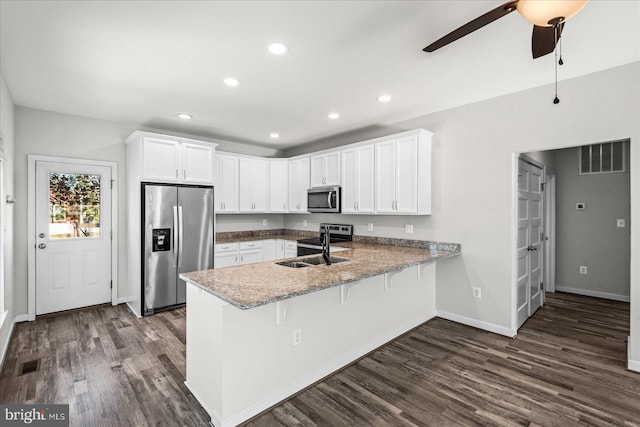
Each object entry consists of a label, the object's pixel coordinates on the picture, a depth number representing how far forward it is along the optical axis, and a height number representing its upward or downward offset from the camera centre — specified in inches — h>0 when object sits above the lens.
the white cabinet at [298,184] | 211.8 +21.1
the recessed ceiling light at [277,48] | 91.0 +50.1
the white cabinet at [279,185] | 224.8 +21.3
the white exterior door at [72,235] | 153.0 -11.0
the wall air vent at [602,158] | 178.1 +33.1
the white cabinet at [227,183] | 199.3 +20.3
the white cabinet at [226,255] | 187.5 -25.4
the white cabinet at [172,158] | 157.6 +30.5
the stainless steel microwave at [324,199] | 185.0 +9.2
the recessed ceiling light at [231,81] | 115.0 +50.7
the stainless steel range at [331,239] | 181.5 -16.1
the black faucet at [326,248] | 111.3 -12.5
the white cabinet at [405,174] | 148.0 +19.9
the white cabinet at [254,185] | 211.5 +20.7
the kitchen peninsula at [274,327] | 77.7 -34.6
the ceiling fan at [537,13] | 49.5 +34.2
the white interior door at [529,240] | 140.0 -13.5
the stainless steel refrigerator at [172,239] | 157.8 -13.3
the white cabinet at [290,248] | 200.2 -23.0
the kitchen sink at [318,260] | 121.6 -18.6
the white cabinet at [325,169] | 187.0 +28.3
